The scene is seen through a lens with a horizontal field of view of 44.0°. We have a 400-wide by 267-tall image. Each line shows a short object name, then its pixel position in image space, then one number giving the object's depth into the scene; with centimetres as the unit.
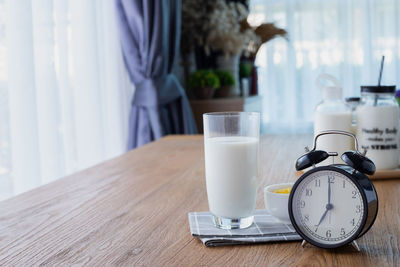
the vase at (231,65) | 374
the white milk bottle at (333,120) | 106
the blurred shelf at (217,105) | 331
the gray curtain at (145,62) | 273
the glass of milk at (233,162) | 76
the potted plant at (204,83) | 343
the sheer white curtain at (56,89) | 186
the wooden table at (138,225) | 67
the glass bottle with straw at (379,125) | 107
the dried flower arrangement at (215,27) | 353
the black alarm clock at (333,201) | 66
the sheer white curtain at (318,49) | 436
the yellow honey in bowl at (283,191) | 81
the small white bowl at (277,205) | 77
